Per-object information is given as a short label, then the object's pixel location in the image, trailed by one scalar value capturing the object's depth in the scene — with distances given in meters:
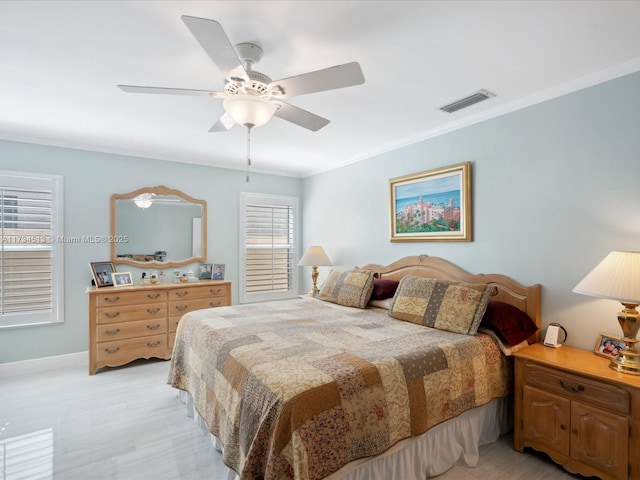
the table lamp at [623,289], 1.84
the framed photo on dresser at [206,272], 4.53
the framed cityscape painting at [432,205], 3.11
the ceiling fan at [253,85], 1.60
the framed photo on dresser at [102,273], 3.80
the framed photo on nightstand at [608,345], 2.13
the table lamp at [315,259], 4.46
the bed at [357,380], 1.49
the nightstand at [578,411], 1.81
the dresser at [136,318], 3.57
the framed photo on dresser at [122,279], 3.90
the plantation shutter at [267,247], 4.96
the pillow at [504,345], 2.33
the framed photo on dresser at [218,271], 4.57
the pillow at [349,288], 3.38
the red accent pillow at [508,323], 2.36
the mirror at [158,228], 4.11
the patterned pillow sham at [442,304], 2.43
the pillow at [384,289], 3.38
